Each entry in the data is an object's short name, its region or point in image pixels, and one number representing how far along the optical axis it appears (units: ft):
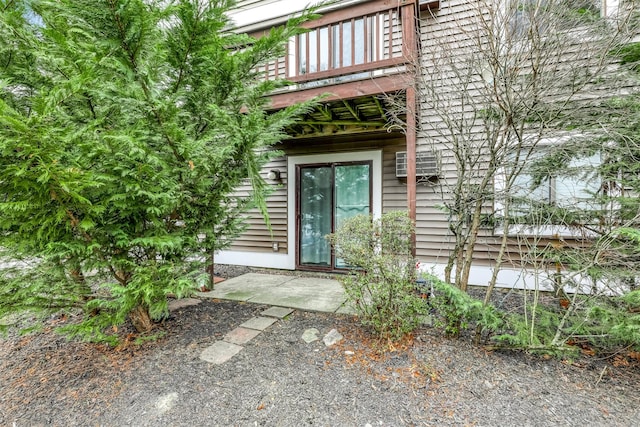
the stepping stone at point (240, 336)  8.56
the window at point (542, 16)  7.04
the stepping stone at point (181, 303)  11.23
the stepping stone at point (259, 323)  9.39
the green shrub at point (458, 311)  7.30
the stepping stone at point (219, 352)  7.68
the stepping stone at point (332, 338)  8.31
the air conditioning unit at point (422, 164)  14.03
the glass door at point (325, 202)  16.43
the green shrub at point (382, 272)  8.02
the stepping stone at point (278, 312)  10.20
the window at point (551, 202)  8.46
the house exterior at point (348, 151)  11.46
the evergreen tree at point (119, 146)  6.10
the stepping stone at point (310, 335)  8.49
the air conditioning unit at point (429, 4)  13.62
